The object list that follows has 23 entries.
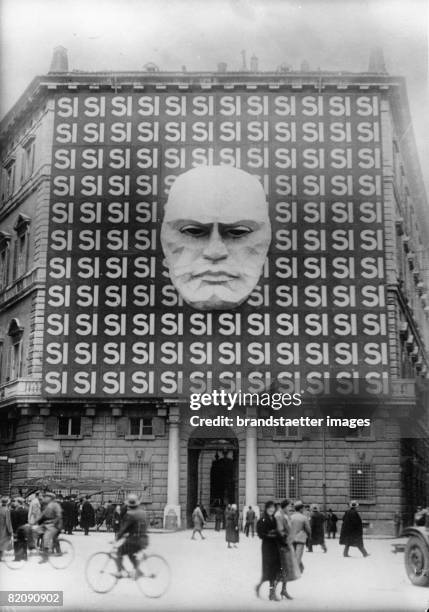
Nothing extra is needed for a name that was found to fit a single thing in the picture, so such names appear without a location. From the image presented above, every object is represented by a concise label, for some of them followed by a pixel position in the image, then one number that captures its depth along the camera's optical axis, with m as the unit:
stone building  28.30
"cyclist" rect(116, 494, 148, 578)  20.19
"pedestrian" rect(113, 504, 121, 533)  24.62
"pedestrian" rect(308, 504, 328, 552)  24.92
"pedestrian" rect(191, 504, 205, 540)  26.45
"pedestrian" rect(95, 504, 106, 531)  26.94
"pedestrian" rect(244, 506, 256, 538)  27.80
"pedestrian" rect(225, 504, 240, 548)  25.25
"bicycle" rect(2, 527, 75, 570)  22.31
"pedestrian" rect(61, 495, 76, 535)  25.65
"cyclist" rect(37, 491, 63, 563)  22.96
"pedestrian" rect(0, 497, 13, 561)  24.08
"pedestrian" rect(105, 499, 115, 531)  26.28
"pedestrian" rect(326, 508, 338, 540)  27.23
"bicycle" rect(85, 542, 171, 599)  20.59
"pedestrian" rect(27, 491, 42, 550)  26.11
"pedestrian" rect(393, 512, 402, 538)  26.34
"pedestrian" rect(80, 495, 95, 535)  24.98
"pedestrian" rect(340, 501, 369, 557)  23.80
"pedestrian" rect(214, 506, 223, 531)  27.31
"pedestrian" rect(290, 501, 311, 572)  21.28
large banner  29.48
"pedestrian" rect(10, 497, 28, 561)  22.86
